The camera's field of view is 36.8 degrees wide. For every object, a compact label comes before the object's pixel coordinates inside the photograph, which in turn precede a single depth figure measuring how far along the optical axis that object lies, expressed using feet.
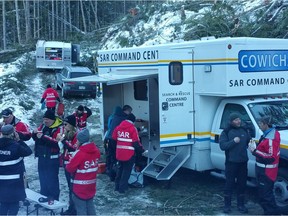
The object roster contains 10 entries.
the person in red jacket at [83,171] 20.02
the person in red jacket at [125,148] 28.43
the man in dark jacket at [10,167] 20.29
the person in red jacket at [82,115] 39.75
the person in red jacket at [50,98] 49.70
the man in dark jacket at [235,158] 23.90
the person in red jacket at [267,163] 22.86
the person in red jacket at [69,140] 23.50
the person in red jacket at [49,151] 24.29
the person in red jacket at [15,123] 26.17
